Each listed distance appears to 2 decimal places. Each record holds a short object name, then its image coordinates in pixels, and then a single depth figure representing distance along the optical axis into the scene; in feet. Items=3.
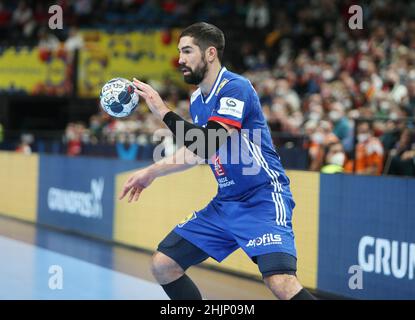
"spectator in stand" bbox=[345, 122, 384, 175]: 65.92
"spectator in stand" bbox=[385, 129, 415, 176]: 61.36
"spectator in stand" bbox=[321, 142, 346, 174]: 68.13
